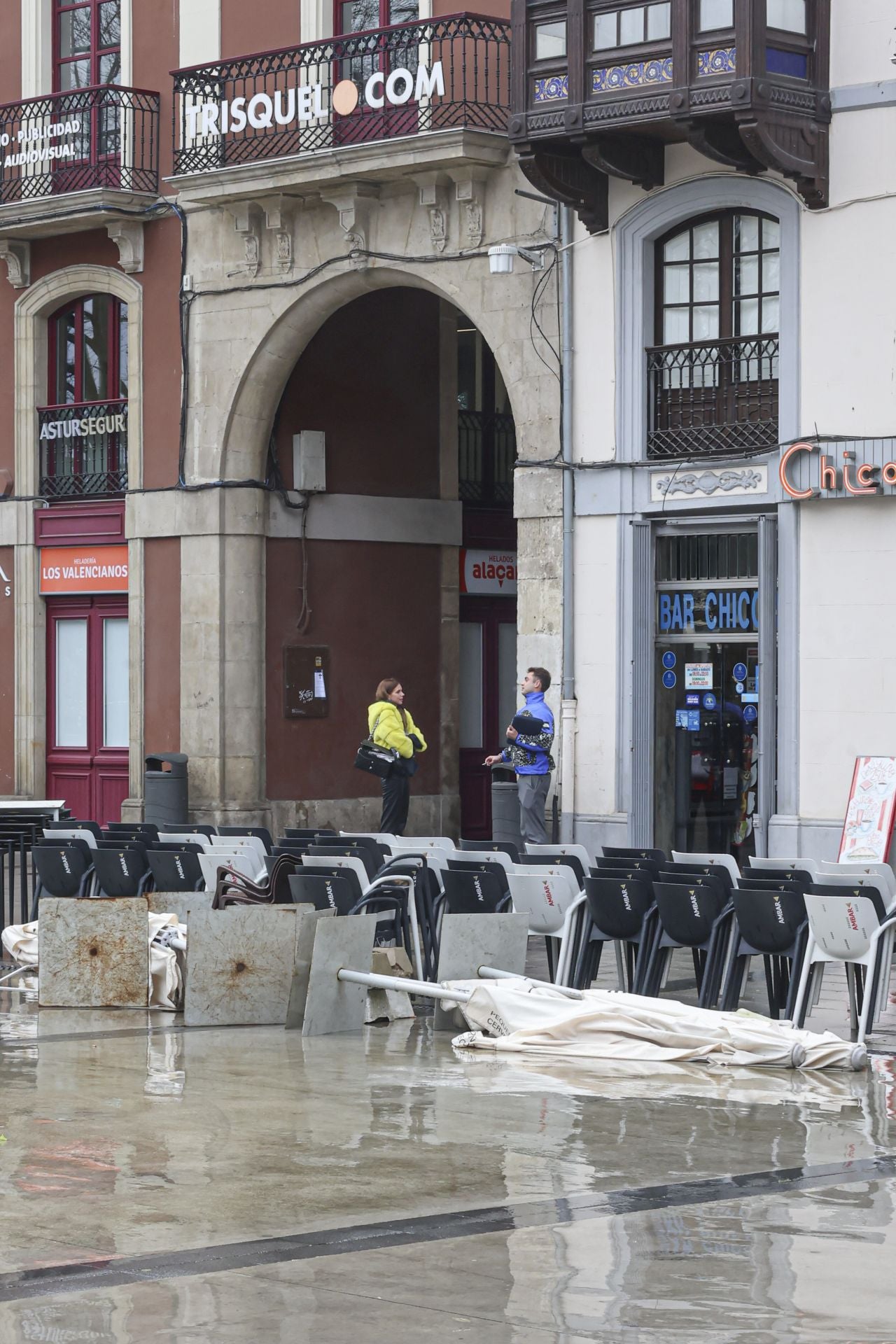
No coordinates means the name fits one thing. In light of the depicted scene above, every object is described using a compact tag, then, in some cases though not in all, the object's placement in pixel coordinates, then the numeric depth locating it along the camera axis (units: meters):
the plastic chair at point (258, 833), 16.02
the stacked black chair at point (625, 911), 12.41
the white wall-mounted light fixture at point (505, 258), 20.36
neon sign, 18.06
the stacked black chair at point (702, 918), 12.02
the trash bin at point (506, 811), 19.78
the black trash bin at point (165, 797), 22.86
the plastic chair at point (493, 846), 14.23
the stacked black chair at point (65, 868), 15.40
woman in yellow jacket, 21.45
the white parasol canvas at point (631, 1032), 10.80
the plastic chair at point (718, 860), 12.66
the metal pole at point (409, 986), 11.55
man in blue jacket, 19.39
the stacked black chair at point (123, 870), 14.88
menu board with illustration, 17.58
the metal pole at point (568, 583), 20.17
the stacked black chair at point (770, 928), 11.70
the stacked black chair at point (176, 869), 14.46
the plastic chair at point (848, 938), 11.35
